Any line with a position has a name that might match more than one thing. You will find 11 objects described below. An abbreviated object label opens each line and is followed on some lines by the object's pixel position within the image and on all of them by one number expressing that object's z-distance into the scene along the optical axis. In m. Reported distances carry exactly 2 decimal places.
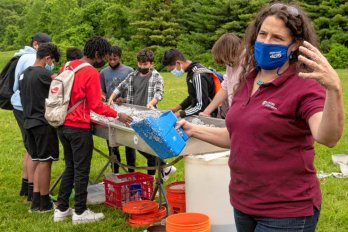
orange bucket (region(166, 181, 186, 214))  4.80
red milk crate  5.55
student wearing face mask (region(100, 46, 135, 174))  6.73
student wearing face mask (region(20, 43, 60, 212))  5.27
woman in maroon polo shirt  2.08
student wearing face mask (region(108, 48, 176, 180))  6.22
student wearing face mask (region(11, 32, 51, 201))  5.80
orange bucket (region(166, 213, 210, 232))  3.87
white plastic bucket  4.17
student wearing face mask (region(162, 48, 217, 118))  5.28
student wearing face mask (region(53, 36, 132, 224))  4.76
